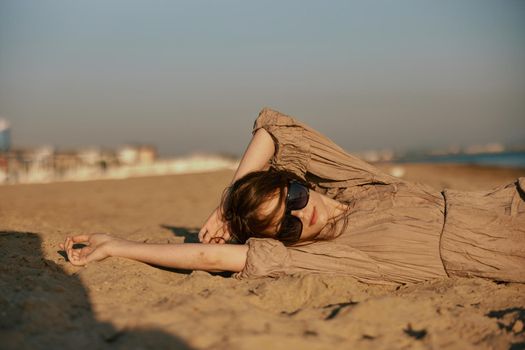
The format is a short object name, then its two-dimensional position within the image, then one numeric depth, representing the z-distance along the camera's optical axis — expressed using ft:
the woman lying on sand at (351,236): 9.28
